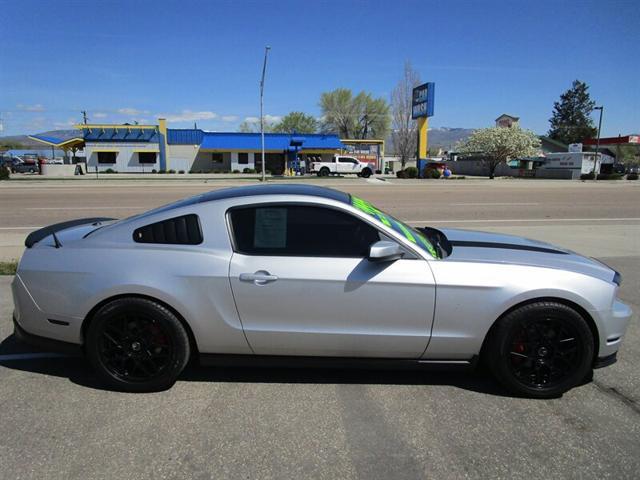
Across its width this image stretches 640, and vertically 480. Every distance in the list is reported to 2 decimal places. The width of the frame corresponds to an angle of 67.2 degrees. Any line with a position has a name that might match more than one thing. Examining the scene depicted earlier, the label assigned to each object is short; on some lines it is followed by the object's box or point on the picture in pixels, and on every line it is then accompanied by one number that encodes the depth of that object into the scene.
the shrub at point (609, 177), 48.03
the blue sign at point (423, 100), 42.91
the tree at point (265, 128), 93.45
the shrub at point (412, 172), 43.31
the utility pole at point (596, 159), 51.05
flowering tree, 55.72
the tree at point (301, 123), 86.44
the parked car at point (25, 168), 50.59
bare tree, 62.69
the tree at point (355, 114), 80.44
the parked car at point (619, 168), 59.66
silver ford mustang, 3.14
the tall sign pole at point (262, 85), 30.51
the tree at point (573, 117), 102.38
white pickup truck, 45.62
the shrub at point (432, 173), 42.59
